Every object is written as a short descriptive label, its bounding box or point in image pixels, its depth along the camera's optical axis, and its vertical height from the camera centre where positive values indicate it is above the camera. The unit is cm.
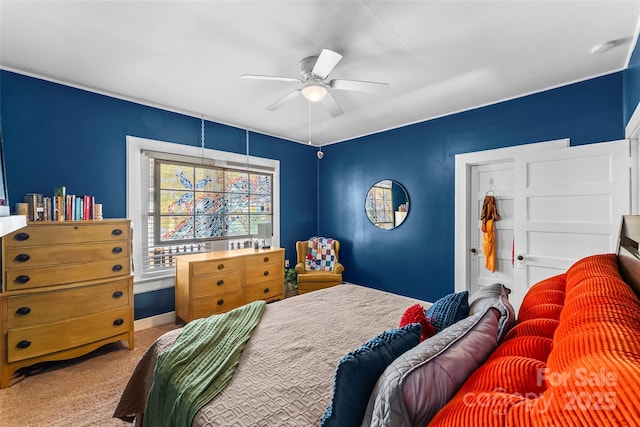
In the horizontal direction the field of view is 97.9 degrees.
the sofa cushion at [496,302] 123 -47
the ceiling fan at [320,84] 200 +100
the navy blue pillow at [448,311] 131 -50
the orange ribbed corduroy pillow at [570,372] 44 -31
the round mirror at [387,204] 410 +11
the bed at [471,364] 53 -45
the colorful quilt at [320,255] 453 -72
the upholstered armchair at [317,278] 413 -99
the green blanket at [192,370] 115 -74
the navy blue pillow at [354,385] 83 -52
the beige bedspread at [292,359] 106 -75
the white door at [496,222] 319 -12
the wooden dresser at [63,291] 218 -67
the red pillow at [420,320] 124 -50
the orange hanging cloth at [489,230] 322 -22
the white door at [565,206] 235 +4
